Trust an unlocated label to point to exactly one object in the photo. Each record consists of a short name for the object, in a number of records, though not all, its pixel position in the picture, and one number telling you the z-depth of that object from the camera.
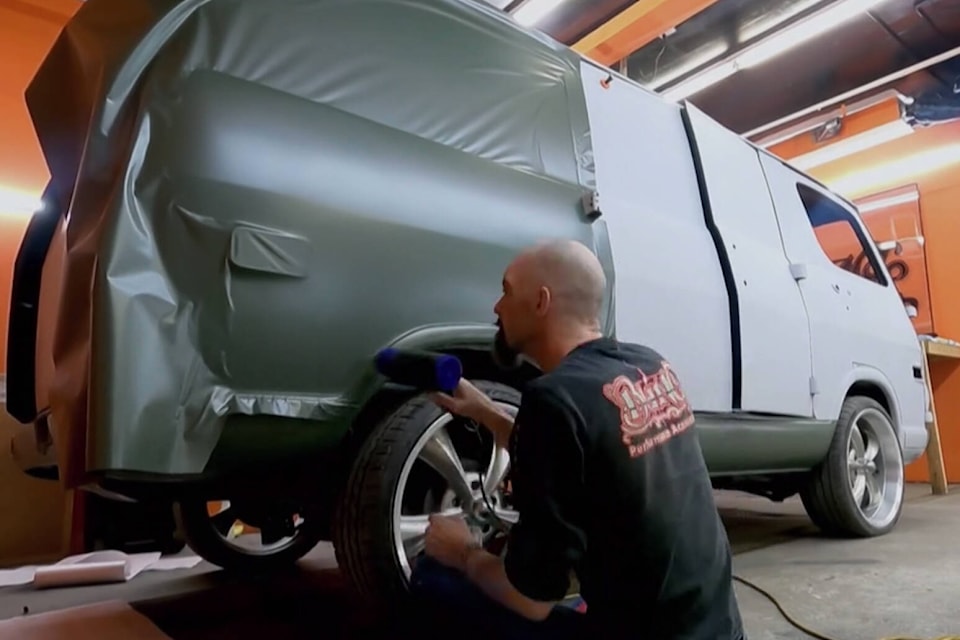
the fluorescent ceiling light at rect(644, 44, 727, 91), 5.39
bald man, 1.03
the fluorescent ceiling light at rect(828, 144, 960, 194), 6.43
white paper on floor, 2.66
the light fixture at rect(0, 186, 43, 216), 3.93
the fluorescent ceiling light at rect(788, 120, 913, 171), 6.23
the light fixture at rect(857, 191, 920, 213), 6.59
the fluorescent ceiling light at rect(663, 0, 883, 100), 4.49
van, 1.18
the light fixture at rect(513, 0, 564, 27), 4.24
